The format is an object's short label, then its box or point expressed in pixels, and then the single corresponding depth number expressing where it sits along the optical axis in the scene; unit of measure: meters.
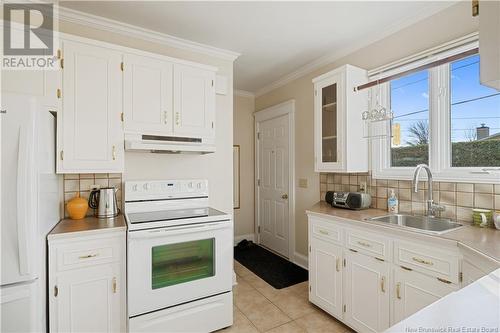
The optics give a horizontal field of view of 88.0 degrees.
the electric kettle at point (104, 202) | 2.14
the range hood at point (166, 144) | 2.06
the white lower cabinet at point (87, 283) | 1.62
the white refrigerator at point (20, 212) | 1.31
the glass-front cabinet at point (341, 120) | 2.44
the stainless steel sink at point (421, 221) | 1.87
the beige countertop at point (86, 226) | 1.67
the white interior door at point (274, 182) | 3.68
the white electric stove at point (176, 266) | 1.80
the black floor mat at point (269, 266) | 2.99
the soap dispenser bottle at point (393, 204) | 2.24
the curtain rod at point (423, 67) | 1.46
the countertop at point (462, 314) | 0.62
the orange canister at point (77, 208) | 2.04
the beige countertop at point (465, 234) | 1.27
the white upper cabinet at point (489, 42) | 0.64
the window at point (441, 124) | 1.86
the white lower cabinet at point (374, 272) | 1.50
